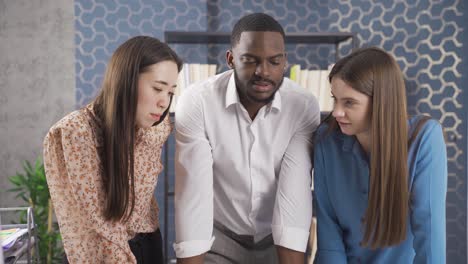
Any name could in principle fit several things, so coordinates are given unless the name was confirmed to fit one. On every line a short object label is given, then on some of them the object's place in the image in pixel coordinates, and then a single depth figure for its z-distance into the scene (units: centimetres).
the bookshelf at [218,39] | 287
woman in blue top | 125
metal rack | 160
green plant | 276
